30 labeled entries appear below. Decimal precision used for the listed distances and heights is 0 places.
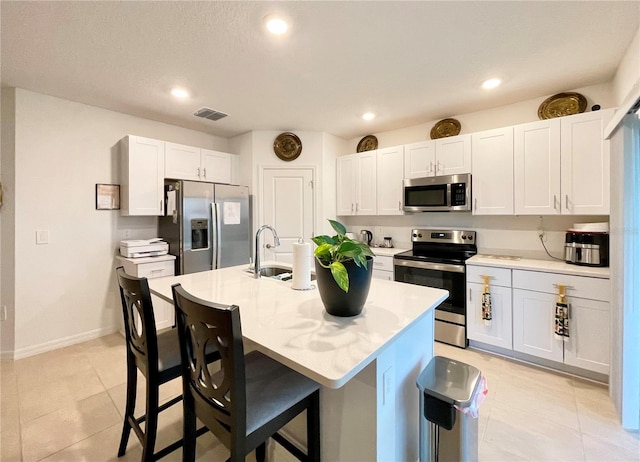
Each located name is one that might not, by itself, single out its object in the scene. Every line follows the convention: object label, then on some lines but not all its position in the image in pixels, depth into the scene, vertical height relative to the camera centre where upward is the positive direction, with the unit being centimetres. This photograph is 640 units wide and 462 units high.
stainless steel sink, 238 -35
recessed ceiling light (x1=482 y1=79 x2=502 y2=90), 257 +132
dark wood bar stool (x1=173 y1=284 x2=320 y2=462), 93 -64
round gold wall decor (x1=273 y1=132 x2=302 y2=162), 399 +116
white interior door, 401 +33
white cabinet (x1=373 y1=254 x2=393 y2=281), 336 -46
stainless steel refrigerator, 329 +5
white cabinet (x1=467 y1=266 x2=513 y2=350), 261 -74
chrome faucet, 207 -24
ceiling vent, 325 +136
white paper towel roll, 171 -25
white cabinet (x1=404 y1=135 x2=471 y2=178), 310 +82
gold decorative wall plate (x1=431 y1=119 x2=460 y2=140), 339 +121
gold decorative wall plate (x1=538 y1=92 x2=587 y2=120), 266 +118
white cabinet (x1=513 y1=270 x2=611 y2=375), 221 -76
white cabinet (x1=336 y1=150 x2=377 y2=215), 385 +63
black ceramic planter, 124 -27
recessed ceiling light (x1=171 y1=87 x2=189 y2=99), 272 +134
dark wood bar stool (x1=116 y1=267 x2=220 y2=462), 130 -65
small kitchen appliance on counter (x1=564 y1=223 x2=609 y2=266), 237 -14
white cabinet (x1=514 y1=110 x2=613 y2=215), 240 +56
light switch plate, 283 -6
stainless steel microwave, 308 +40
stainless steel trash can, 125 -84
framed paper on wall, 318 +37
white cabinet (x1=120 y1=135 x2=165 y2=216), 314 +60
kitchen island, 97 -42
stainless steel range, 285 -45
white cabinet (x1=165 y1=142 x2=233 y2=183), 345 +85
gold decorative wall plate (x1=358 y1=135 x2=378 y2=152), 415 +126
